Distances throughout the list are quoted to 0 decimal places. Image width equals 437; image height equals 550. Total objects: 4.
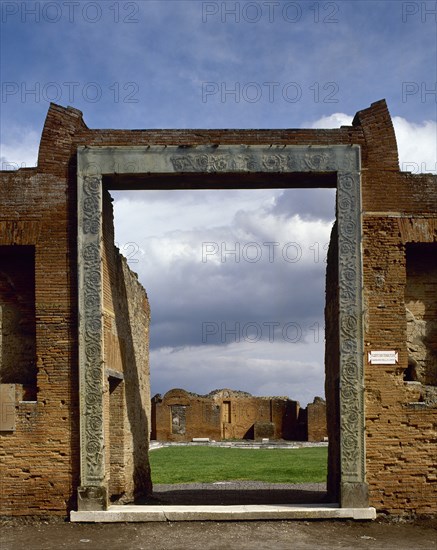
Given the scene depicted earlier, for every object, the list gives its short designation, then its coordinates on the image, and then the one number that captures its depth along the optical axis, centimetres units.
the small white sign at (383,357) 905
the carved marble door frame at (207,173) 884
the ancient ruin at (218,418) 3331
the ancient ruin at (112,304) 888
